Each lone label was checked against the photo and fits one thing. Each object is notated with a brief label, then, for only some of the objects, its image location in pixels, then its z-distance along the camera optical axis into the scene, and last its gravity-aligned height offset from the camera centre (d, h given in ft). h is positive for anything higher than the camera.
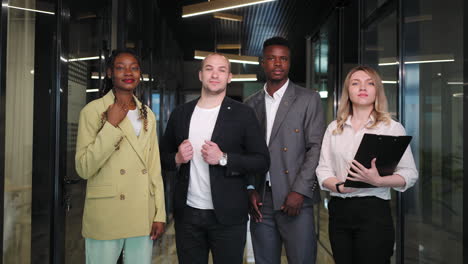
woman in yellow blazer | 6.29 -0.73
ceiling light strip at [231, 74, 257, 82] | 31.99 +4.51
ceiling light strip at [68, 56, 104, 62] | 8.95 +1.75
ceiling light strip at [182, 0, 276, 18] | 15.71 +5.03
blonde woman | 6.59 -0.63
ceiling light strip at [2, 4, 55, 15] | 6.20 +2.04
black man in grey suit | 7.95 -0.71
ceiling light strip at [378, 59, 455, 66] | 7.80 +1.66
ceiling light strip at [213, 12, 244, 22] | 20.92 +6.03
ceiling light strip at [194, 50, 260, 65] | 27.05 +5.03
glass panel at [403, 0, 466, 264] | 7.32 +0.27
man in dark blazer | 6.81 -0.51
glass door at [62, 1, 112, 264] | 8.56 +1.10
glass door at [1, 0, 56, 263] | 6.19 +0.09
